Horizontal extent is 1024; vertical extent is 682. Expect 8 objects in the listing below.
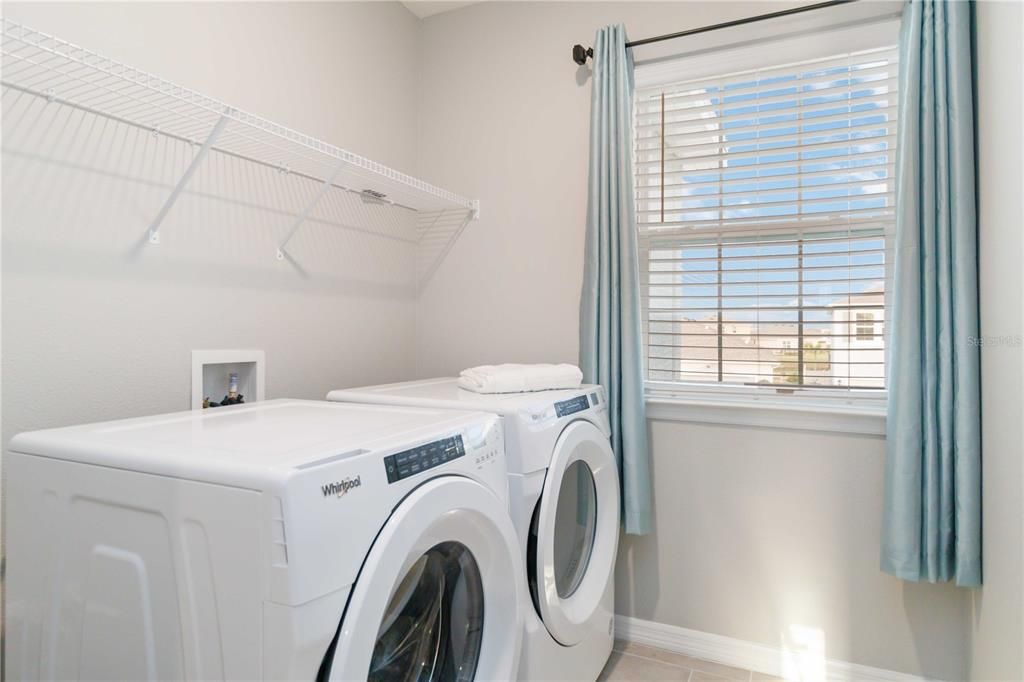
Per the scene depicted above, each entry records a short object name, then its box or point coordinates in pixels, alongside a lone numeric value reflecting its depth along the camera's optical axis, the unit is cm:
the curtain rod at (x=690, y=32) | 196
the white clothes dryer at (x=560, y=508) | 151
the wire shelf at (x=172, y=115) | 128
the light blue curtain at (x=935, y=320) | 168
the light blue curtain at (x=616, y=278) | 212
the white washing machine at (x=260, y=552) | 84
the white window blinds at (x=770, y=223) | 196
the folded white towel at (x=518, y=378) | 179
